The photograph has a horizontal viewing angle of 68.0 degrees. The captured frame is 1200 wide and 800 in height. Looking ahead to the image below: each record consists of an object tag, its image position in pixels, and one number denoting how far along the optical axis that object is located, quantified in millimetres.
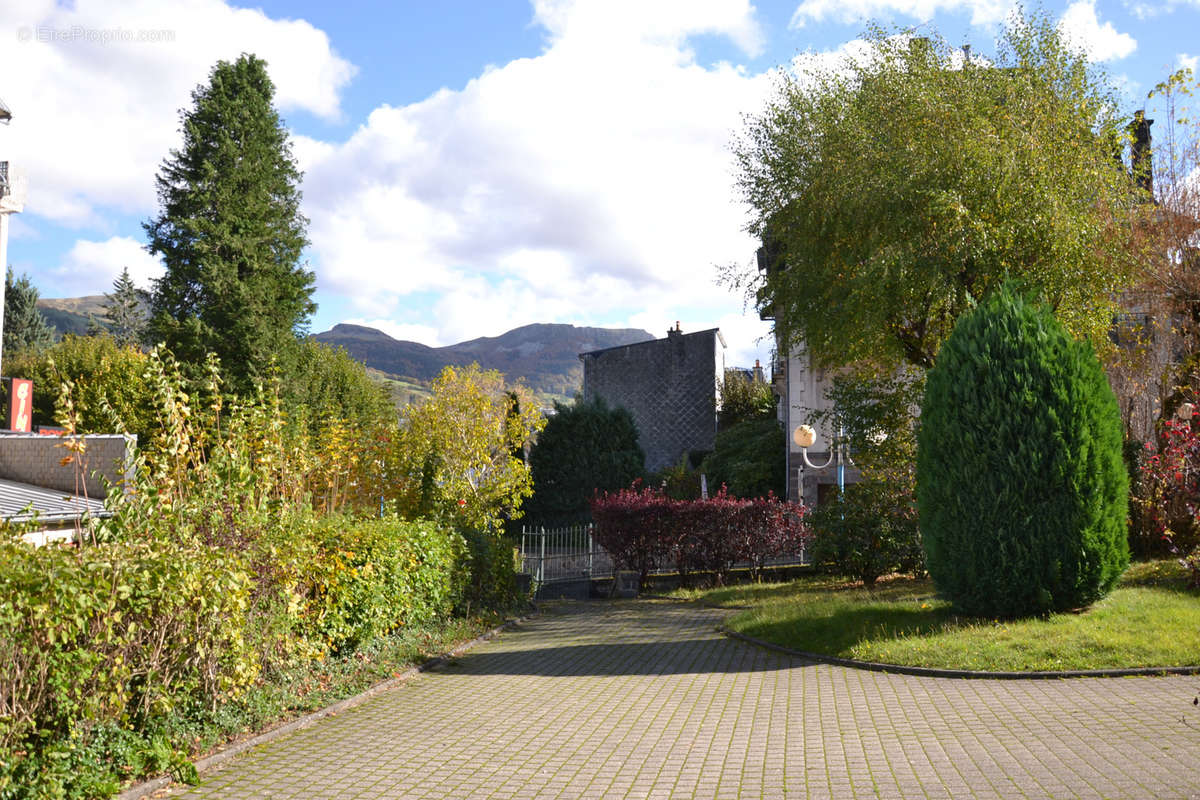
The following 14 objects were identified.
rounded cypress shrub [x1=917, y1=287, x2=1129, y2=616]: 11305
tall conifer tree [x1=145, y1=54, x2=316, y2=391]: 33062
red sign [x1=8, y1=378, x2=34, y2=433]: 27917
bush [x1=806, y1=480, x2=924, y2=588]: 17734
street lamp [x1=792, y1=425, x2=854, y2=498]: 19328
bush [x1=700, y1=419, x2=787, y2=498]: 31344
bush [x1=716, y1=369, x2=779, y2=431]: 41219
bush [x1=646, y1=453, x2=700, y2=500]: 35594
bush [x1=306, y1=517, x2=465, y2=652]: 9391
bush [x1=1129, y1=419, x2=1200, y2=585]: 14453
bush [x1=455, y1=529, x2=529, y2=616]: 15133
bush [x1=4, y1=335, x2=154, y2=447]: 35844
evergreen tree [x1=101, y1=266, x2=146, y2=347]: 76875
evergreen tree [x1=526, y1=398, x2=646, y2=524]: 35531
